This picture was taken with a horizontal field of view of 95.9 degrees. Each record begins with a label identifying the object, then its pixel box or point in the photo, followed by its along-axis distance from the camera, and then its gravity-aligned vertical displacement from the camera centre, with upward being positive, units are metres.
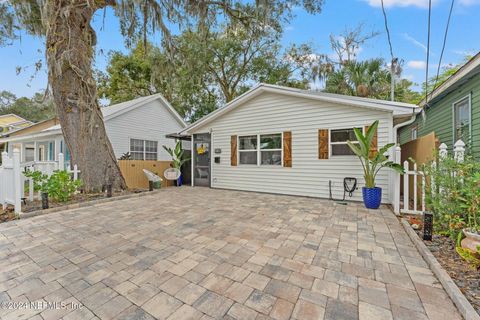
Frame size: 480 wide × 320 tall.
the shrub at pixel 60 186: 5.06 -0.64
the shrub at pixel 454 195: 2.65 -0.51
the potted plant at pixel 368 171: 5.09 -0.30
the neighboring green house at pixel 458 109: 4.52 +1.32
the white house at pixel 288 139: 5.80 +0.64
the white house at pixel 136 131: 10.16 +1.39
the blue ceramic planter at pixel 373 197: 5.10 -0.91
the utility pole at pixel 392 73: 8.88 +3.62
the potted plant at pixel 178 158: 9.20 +0.04
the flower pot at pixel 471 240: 2.31 -0.90
